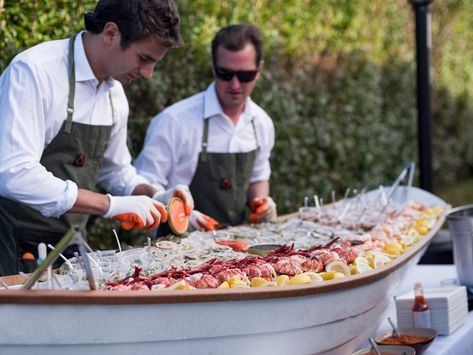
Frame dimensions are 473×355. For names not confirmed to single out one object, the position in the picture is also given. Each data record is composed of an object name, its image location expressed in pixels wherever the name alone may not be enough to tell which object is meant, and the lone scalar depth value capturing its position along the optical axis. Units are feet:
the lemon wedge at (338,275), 10.09
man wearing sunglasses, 15.53
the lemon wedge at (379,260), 11.36
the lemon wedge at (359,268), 10.69
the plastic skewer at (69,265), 9.62
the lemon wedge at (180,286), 8.92
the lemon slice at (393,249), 12.66
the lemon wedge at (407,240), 13.60
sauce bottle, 12.00
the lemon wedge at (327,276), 10.11
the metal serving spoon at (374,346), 10.48
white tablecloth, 11.47
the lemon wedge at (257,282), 9.39
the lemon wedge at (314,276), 9.83
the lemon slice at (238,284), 9.14
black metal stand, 23.30
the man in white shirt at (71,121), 10.89
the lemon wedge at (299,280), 9.62
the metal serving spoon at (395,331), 11.58
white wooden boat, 8.16
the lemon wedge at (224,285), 9.11
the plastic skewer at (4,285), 9.09
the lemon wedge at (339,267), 10.46
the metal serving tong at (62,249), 7.77
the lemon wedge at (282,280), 9.62
